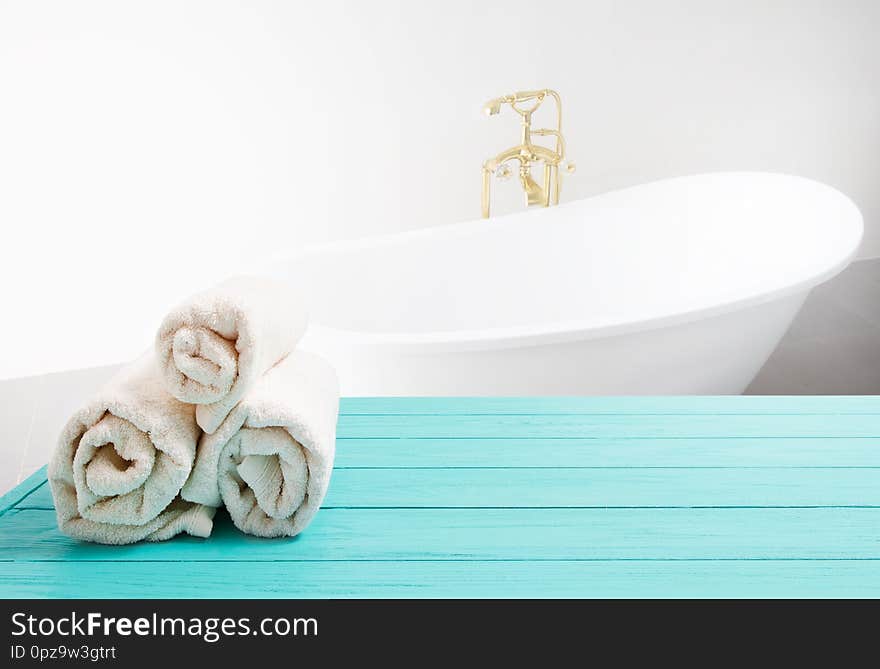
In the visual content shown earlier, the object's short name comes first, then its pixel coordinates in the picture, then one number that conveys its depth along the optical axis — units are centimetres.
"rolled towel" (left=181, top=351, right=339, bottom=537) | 71
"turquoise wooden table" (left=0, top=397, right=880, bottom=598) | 63
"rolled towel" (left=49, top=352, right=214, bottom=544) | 69
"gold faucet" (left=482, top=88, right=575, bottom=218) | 248
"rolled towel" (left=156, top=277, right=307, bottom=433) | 69
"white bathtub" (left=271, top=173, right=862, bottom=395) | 159
